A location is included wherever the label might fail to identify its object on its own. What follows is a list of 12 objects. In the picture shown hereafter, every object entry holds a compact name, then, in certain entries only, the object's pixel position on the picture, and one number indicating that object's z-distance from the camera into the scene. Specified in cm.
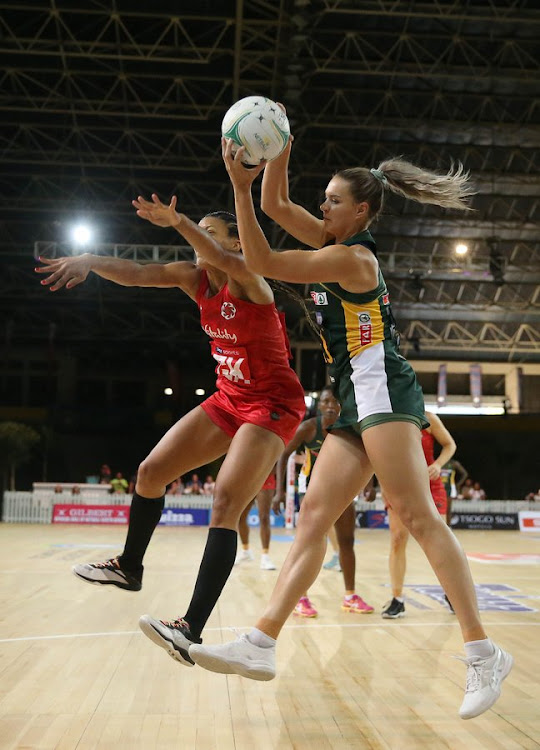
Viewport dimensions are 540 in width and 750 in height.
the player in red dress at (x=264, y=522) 974
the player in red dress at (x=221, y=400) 368
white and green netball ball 330
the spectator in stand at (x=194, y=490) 2217
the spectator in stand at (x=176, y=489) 2273
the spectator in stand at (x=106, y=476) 2292
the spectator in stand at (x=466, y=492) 2375
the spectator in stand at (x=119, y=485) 2206
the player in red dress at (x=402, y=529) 639
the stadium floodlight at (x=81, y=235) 2025
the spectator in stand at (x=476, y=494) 2383
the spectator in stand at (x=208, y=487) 2217
